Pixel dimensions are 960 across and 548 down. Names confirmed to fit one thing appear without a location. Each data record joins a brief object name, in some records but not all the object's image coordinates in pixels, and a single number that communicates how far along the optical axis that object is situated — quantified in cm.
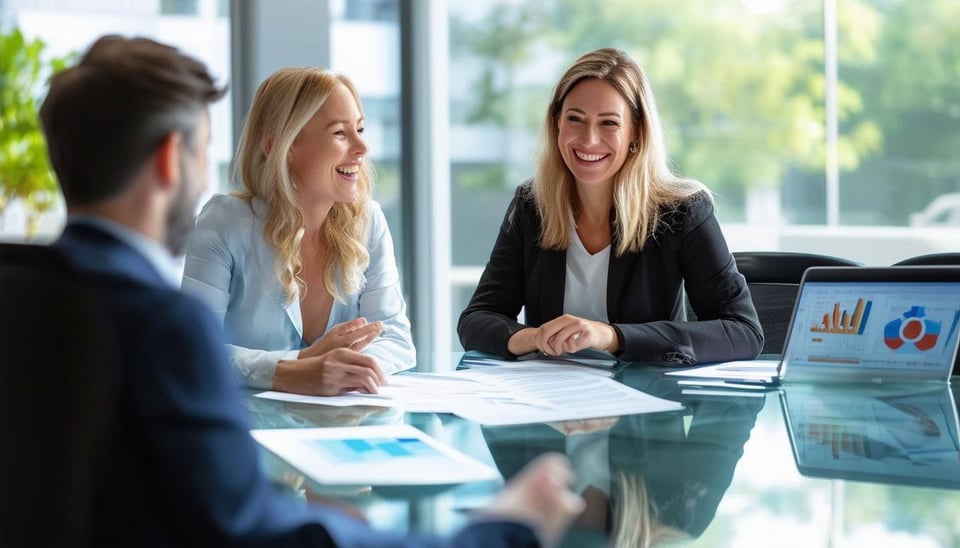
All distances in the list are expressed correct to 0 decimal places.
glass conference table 217
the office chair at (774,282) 335
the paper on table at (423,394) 271
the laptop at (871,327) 280
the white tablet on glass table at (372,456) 234
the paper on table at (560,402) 262
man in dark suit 158
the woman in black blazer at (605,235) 323
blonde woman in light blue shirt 309
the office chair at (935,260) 317
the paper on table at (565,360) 306
